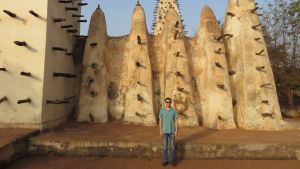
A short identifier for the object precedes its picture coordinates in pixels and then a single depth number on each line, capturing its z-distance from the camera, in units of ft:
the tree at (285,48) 66.90
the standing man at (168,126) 25.96
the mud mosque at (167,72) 40.88
